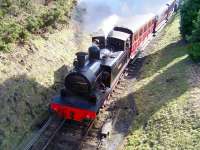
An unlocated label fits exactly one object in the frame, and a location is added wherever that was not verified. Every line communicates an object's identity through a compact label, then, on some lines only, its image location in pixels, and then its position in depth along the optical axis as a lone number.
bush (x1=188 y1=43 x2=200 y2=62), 17.34
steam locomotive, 14.15
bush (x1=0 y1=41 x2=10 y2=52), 15.46
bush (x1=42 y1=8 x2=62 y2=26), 19.68
